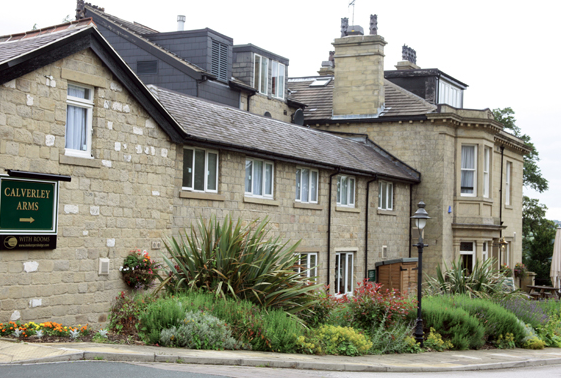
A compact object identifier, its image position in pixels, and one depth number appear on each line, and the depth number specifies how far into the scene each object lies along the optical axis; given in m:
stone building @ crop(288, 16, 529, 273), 26.83
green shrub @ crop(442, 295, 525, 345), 16.13
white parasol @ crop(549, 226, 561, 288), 28.30
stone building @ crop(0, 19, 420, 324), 11.60
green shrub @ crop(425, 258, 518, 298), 18.89
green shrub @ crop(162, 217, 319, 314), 12.61
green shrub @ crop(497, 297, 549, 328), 17.73
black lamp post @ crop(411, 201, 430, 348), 14.35
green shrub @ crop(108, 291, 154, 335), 11.52
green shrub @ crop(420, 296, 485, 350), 15.16
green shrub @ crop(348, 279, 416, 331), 14.45
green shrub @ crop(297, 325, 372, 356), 12.30
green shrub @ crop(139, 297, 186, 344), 11.14
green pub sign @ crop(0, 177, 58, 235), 11.30
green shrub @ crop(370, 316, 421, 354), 13.66
